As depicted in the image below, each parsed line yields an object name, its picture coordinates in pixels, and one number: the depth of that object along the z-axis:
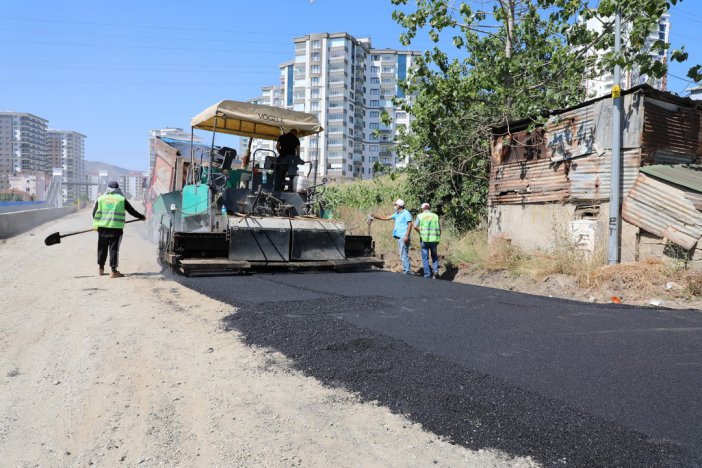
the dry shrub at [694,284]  6.90
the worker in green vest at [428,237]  9.58
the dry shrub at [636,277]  7.28
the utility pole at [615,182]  8.21
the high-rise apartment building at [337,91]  76.38
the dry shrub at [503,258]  9.48
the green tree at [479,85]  11.07
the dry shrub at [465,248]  10.21
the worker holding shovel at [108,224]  8.18
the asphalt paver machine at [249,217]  7.87
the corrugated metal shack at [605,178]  7.78
